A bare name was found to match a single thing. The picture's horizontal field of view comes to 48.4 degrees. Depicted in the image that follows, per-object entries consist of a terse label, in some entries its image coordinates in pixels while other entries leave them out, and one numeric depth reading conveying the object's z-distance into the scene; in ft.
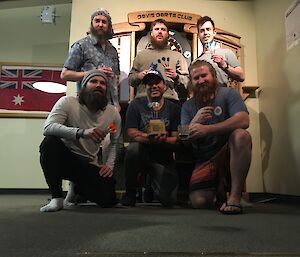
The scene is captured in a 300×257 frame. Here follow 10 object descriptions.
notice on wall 7.73
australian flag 11.55
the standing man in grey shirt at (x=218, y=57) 7.18
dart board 9.66
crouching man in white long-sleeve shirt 5.30
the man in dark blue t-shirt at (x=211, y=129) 5.46
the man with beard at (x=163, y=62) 7.48
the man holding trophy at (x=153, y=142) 6.17
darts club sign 9.59
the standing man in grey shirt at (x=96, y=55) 6.70
